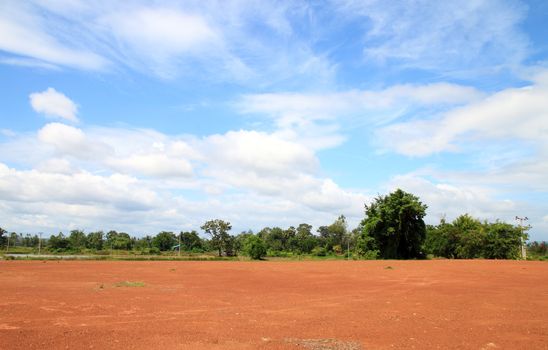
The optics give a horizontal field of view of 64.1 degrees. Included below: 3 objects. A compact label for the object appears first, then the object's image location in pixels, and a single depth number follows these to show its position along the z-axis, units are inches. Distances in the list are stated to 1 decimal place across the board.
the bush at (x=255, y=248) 2630.4
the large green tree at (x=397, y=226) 1968.5
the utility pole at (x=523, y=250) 1909.4
